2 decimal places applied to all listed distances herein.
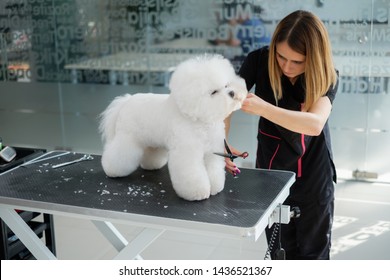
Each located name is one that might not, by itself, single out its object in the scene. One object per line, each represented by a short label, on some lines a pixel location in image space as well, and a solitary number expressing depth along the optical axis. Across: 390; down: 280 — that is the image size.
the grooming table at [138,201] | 1.52
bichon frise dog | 1.55
